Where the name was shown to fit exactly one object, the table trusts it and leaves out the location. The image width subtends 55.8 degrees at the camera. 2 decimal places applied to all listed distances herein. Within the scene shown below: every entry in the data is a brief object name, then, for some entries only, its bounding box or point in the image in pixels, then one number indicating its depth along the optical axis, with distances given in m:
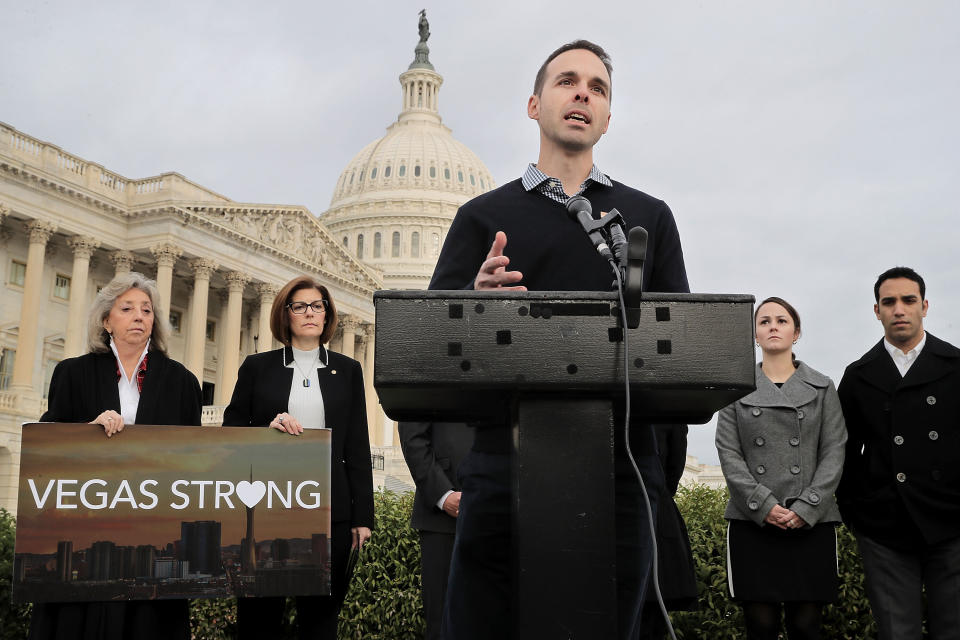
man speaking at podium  2.26
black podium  1.91
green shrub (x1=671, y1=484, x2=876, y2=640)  5.67
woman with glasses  4.51
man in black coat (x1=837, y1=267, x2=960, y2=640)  4.34
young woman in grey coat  4.49
